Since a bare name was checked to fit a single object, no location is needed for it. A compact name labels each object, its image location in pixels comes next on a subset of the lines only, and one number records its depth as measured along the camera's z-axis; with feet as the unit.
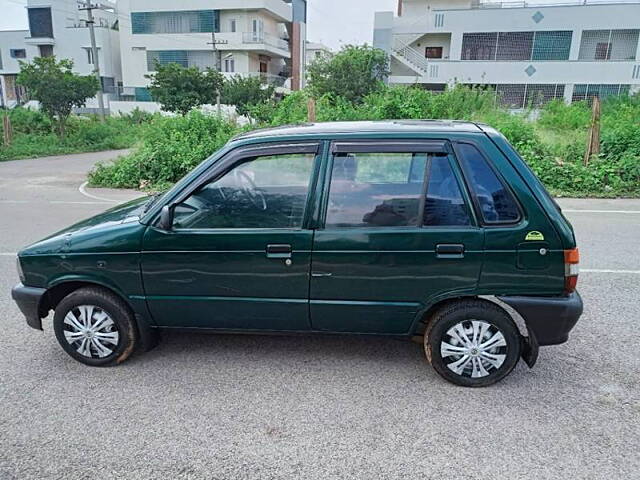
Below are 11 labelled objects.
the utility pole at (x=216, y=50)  136.10
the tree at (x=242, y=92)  102.63
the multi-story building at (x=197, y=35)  139.74
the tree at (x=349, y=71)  98.17
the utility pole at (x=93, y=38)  115.57
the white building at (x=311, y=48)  206.43
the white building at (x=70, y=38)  157.38
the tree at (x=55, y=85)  72.08
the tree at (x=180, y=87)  90.79
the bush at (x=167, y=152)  41.55
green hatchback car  10.37
